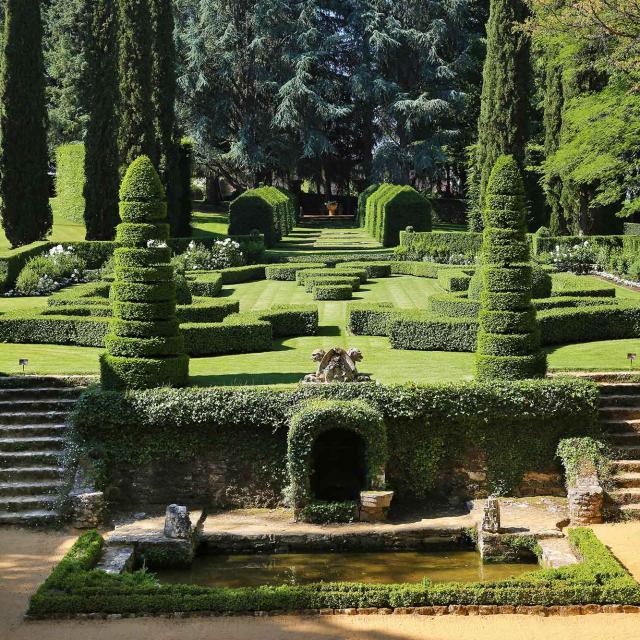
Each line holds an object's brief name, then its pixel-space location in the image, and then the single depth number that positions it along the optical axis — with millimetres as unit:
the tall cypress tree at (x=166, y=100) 42469
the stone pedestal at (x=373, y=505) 17812
